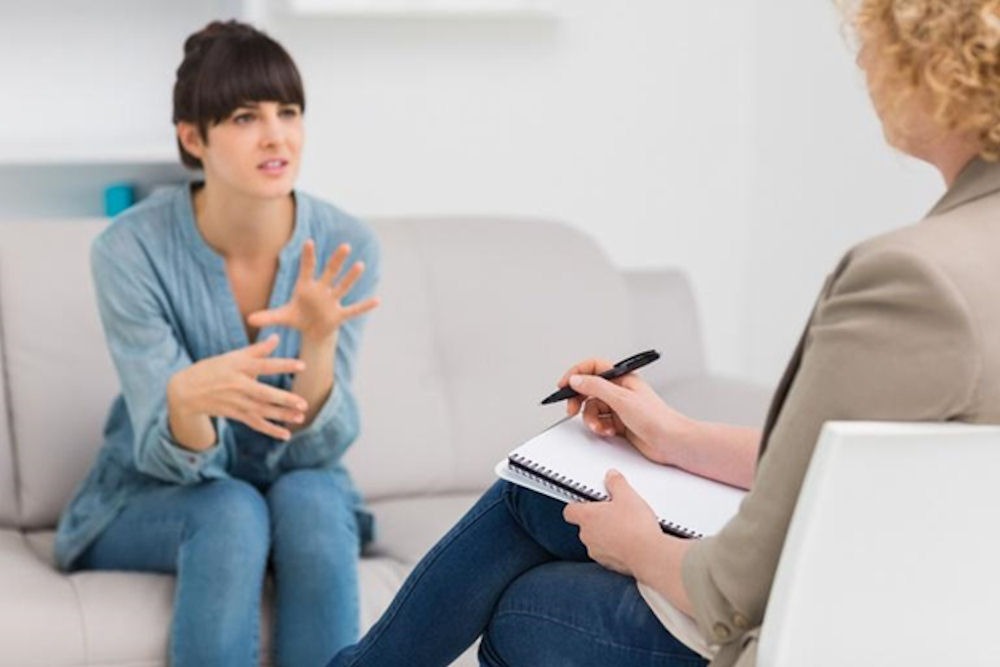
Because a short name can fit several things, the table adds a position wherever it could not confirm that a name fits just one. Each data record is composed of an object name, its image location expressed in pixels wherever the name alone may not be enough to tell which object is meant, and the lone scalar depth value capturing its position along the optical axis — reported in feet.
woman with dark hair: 11.38
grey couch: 13.26
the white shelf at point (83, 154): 16.01
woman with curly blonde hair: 6.49
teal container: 16.93
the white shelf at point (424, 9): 17.14
